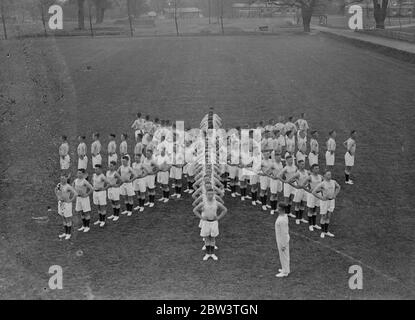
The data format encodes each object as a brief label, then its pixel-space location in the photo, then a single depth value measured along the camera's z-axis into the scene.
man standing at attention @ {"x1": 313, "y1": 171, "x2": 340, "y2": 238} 15.38
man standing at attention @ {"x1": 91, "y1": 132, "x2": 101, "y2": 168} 21.41
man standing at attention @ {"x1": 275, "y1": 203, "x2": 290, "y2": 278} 13.16
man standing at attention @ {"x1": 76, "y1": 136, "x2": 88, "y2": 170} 21.22
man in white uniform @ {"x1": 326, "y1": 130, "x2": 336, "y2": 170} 20.66
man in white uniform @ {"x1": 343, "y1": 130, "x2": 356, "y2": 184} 20.42
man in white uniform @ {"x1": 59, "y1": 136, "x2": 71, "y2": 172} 21.28
